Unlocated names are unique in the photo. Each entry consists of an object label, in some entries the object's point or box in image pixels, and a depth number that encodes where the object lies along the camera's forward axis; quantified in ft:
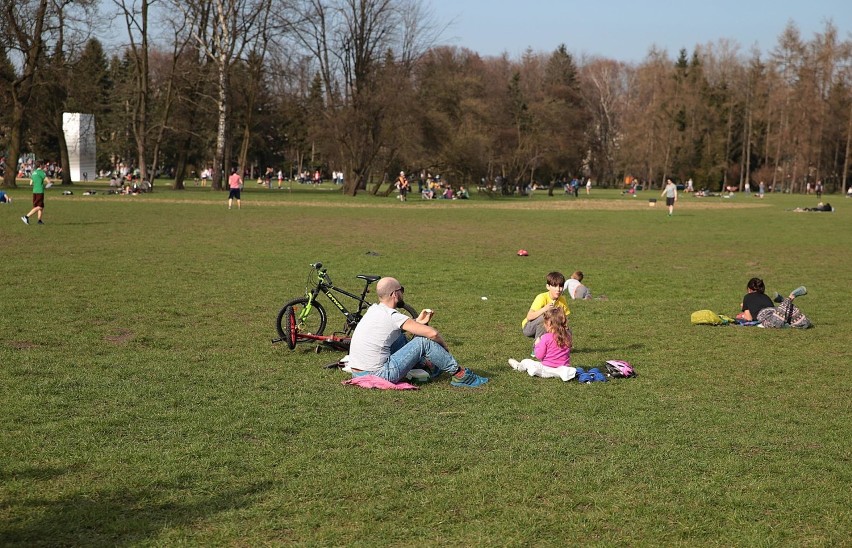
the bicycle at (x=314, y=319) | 35.91
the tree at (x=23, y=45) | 184.03
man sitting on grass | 30.68
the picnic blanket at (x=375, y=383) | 30.07
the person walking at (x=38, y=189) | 93.76
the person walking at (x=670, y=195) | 157.15
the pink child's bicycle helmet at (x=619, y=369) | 32.68
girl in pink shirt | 32.48
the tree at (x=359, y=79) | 211.61
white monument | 235.26
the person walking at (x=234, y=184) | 139.85
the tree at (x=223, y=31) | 203.00
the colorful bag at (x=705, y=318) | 44.78
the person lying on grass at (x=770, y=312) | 44.29
